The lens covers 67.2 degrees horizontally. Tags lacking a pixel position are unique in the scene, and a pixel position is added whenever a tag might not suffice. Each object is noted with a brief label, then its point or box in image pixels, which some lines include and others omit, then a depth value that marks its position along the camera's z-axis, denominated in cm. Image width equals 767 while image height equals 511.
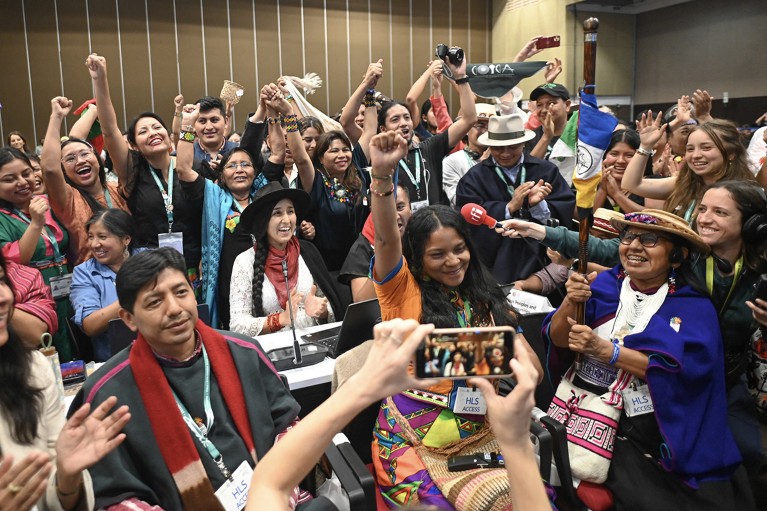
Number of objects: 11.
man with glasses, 462
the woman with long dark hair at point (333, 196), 385
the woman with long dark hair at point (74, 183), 327
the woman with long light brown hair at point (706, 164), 310
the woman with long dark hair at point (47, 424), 146
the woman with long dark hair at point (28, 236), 303
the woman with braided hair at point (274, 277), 296
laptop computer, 235
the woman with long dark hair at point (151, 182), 343
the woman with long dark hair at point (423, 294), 197
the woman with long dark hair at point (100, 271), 286
